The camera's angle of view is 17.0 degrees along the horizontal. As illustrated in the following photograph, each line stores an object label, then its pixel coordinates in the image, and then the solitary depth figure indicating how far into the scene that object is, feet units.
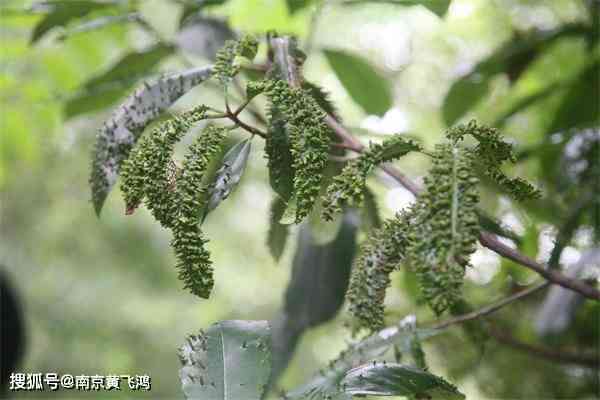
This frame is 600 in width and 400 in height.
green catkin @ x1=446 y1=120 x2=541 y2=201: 3.29
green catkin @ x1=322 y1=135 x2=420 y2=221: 3.21
